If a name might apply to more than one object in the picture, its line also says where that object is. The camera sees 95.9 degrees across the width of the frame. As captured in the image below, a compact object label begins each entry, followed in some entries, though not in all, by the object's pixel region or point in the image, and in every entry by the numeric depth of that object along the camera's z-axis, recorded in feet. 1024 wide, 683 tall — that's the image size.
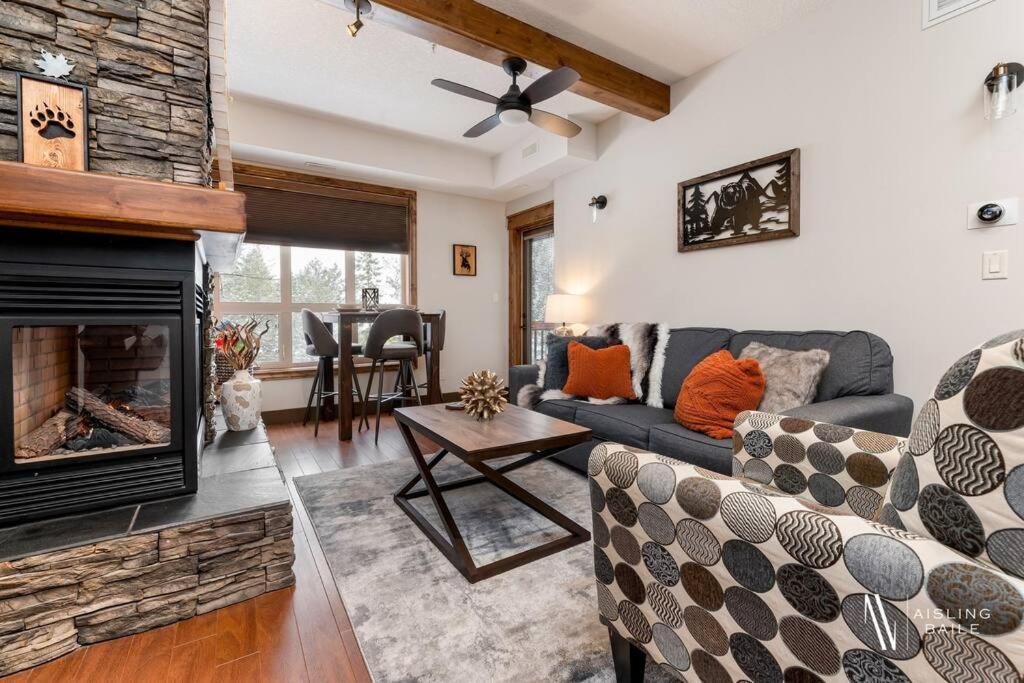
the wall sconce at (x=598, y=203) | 13.12
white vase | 9.06
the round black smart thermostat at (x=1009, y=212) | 6.38
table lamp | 13.64
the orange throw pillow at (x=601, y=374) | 9.90
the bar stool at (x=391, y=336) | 11.85
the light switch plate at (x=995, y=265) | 6.48
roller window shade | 13.71
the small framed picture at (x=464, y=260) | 17.01
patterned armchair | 1.83
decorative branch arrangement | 9.93
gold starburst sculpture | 7.24
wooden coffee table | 5.77
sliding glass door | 17.03
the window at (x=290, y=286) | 13.87
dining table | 12.14
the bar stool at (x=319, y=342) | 12.54
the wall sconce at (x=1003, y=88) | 6.24
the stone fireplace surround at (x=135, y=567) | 4.29
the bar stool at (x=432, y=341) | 14.14
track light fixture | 7.18
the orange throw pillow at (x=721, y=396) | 7.17
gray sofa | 6.39
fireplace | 4.75
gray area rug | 4.29
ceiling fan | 7.85
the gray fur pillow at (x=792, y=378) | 7.14
